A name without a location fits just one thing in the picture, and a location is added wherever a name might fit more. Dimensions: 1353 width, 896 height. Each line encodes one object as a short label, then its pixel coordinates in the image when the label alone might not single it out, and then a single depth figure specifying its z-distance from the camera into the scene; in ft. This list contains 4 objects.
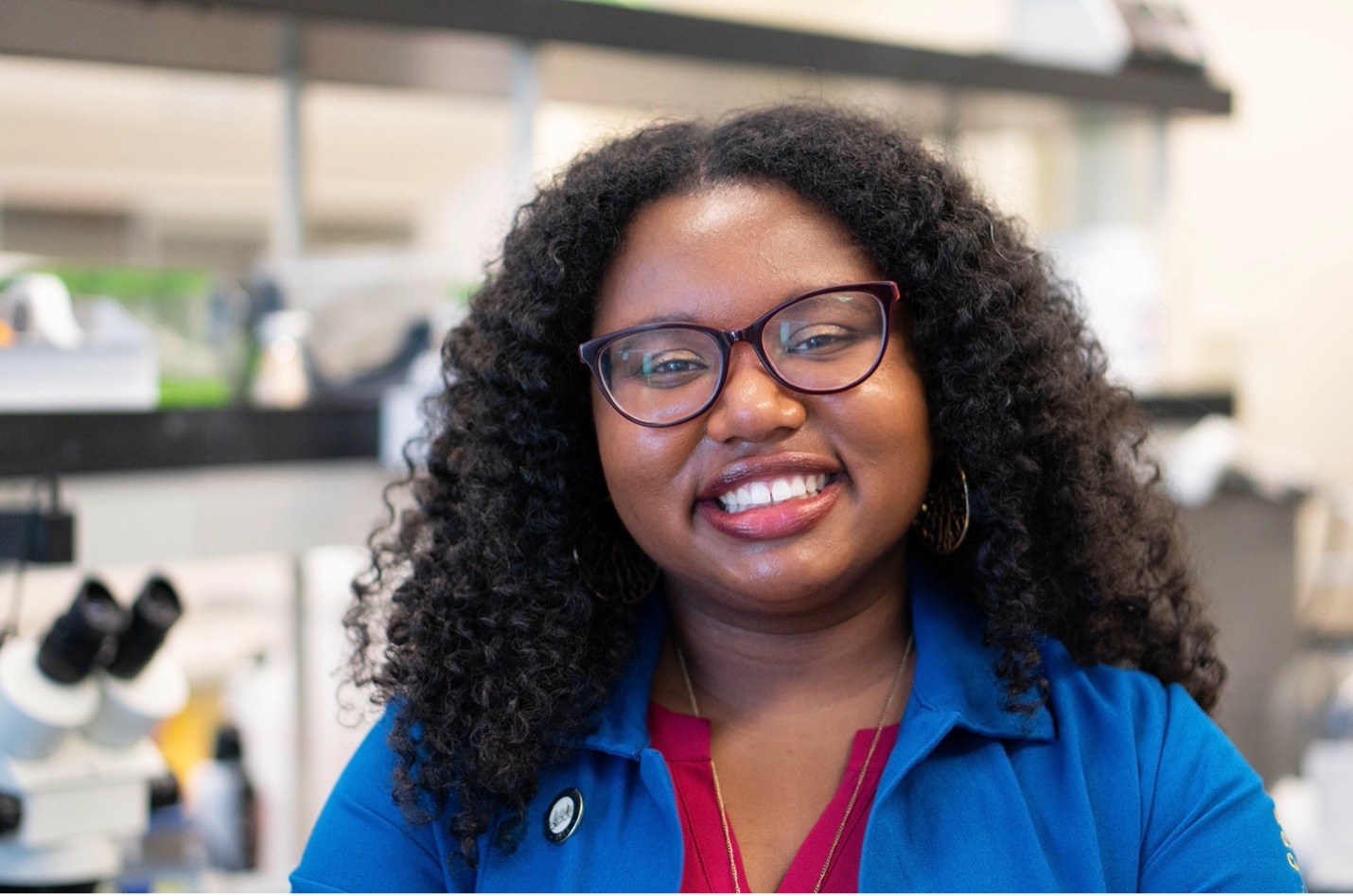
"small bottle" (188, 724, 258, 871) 6.78
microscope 4.79
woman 3.46
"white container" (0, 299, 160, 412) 5.61
